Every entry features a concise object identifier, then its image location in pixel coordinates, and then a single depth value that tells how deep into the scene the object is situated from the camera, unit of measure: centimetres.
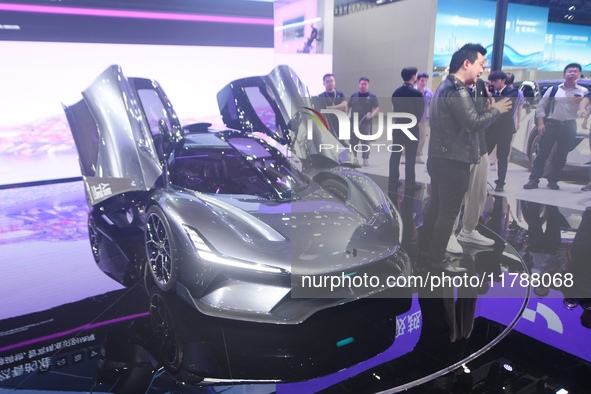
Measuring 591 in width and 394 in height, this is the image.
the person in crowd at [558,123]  468
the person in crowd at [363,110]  368
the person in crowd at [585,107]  466
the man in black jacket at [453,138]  258
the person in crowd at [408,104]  389
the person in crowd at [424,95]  365
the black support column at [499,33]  455
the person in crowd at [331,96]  499
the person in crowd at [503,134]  482
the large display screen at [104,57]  534
